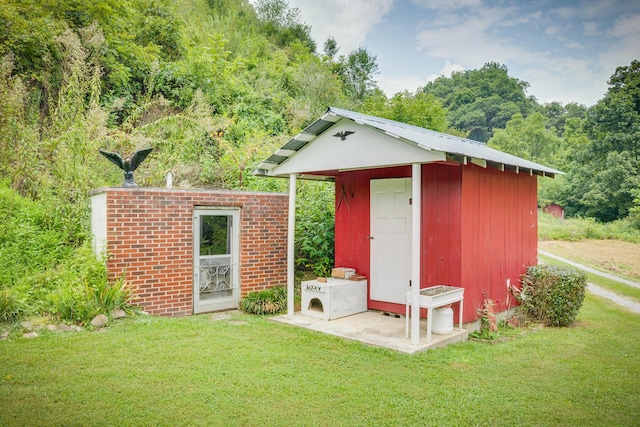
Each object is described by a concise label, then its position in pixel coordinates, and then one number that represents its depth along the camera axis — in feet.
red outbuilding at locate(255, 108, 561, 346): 17.99
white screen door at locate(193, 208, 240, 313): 22.36
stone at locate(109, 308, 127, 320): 19.07
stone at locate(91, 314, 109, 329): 18.17
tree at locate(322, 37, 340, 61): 89.04
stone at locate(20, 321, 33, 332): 16.94
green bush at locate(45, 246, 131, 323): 18.22
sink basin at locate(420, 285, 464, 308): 16.92
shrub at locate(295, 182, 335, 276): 26.94
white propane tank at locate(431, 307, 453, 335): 18.29
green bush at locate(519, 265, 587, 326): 21.49
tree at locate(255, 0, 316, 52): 83.71
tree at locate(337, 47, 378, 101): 82.17
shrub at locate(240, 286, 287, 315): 22.52
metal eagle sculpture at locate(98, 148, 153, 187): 21.18
